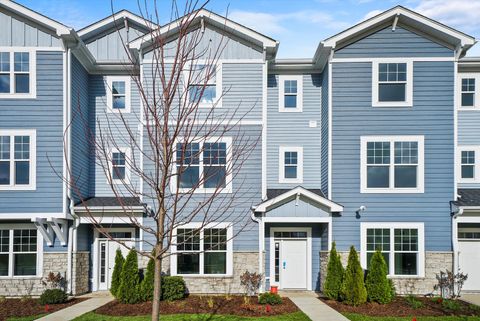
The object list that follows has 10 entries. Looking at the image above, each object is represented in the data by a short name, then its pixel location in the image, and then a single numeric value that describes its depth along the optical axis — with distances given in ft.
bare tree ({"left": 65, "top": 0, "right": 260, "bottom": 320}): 50.80
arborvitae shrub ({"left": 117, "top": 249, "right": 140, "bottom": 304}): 45.06
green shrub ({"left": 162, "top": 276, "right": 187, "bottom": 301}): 46.42
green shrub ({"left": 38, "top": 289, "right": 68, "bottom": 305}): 45.06
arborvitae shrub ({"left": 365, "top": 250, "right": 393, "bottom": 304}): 44.57
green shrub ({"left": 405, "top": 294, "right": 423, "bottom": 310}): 42.93
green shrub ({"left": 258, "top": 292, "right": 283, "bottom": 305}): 43.88
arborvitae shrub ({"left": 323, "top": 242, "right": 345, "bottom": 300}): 46.26
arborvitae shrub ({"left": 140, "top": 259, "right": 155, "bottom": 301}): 45.47
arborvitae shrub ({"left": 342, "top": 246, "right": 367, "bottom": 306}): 44.01
